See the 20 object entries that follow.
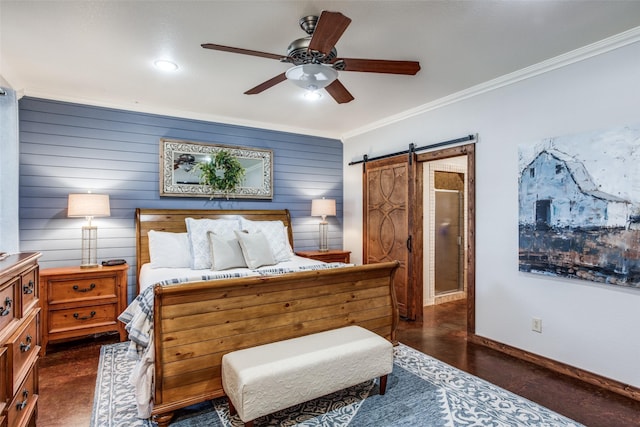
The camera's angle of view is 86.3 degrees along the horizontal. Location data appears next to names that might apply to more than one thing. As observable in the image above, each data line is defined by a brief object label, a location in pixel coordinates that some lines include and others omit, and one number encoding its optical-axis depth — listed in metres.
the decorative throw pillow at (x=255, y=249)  3.47
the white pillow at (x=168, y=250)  3.58
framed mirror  4.19
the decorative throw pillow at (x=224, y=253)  3.40
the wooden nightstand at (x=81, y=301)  3.24
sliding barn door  4.27
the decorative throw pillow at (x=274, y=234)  3.95
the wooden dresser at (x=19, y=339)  1.37
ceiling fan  2.12
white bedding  2.83
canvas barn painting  2.44
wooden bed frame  2.09
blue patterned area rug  2.15
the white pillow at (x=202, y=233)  3.53
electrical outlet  2.96
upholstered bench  1.93
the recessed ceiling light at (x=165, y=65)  2.87
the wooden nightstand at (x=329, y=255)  4.74
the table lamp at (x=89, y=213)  3.40
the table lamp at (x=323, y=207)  4.92
